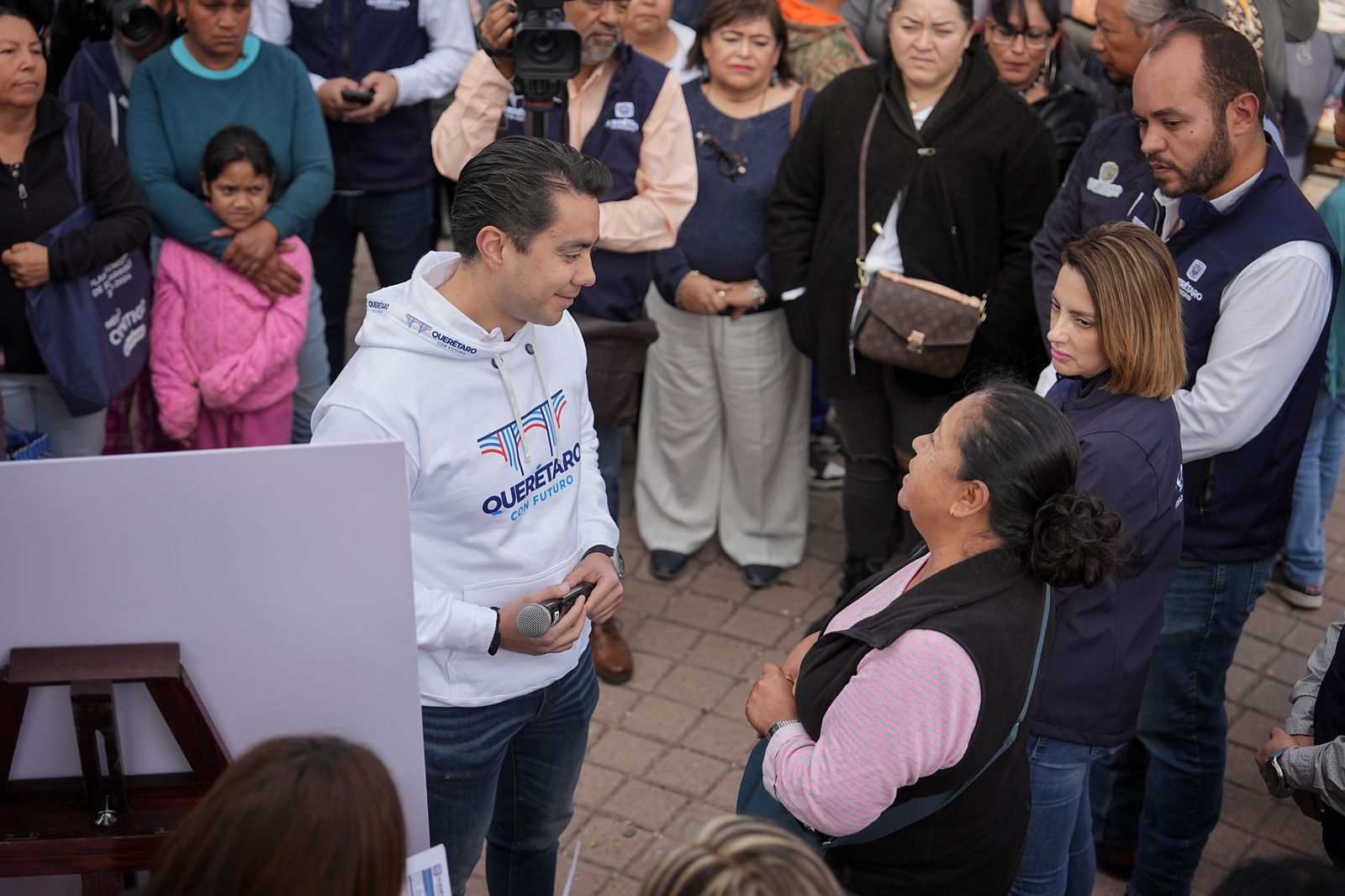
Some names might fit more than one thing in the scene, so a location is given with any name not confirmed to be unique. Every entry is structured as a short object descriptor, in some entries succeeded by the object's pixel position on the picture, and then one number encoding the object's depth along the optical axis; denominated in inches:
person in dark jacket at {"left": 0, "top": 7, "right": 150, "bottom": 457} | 161.3
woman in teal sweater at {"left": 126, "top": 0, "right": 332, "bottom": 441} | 181.3
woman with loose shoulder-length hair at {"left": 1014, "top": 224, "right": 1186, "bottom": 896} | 108.6
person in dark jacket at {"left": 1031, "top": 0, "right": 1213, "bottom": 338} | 150.0
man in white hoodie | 99.0
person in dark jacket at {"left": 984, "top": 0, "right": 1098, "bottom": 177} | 192.4
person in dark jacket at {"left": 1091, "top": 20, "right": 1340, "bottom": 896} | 126.0
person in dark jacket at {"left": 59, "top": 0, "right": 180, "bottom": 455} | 187.5
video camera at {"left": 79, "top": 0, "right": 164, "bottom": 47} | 182.9
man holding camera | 171.5
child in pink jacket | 181.8
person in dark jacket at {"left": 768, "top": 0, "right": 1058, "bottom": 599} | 171.6
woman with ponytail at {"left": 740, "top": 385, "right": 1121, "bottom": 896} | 84.4
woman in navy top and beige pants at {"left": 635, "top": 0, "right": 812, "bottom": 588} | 188.4
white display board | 72.7
